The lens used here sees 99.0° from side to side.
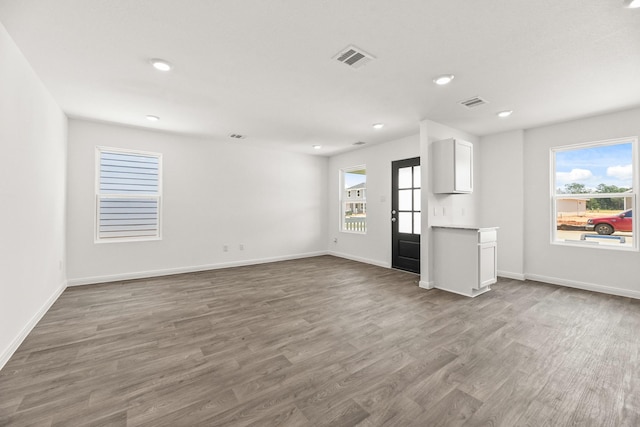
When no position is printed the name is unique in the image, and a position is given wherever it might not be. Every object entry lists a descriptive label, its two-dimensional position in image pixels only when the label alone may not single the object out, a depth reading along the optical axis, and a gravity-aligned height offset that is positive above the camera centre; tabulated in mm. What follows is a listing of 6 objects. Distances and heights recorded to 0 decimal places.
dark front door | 5141 +15
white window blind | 4516 +349
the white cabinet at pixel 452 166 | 4102 +748
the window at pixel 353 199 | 6383 +377
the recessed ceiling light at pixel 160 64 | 2539 +1433
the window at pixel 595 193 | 3797 +318
